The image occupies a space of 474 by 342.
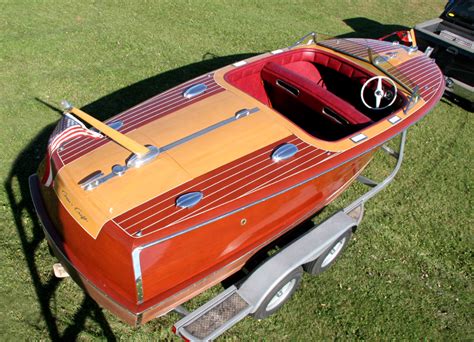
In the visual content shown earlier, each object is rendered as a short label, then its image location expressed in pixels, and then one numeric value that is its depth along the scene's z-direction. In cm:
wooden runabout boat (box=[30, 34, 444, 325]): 325
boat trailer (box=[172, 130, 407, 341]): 349
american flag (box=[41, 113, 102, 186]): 388
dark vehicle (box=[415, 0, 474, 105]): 697
